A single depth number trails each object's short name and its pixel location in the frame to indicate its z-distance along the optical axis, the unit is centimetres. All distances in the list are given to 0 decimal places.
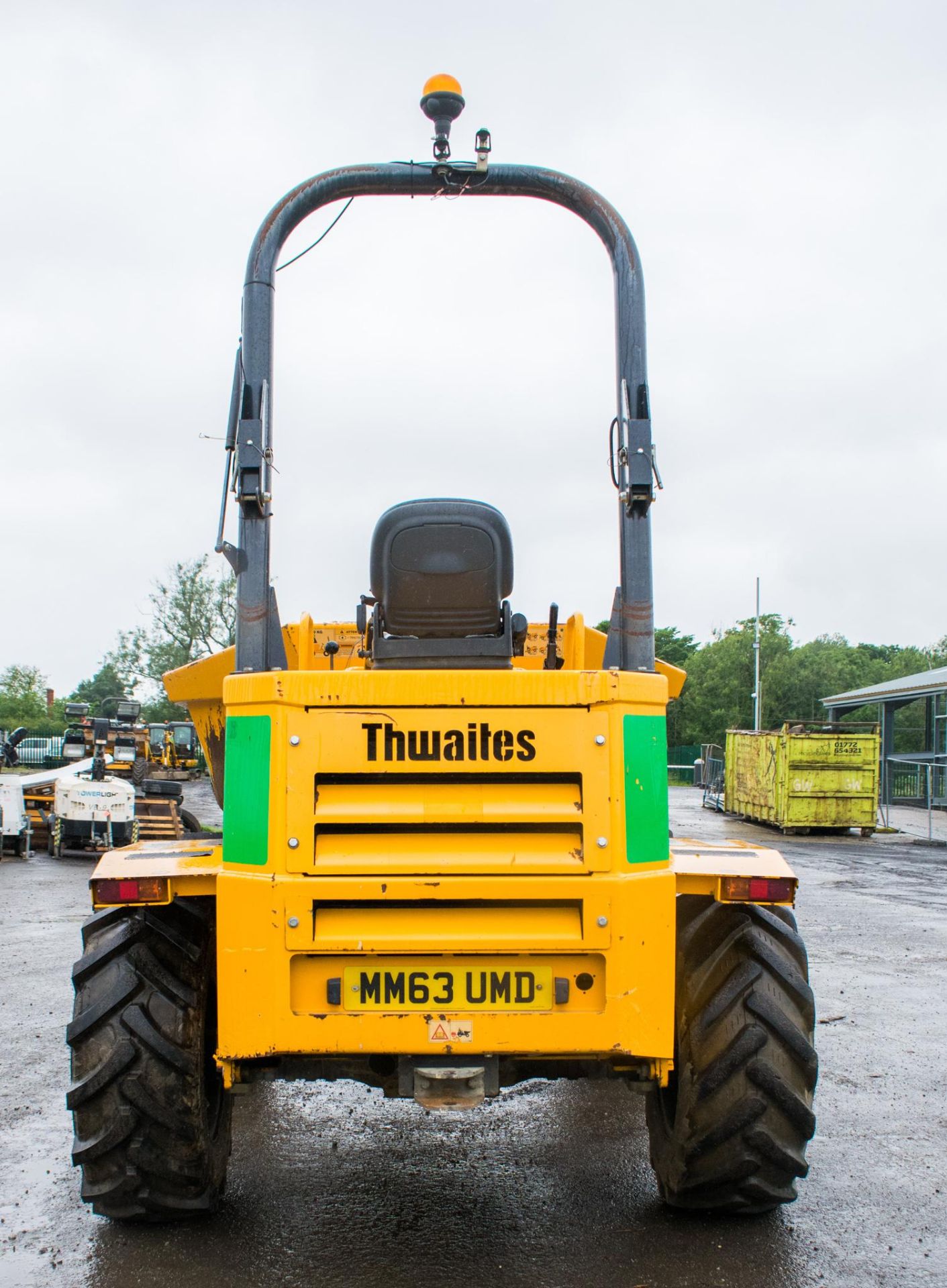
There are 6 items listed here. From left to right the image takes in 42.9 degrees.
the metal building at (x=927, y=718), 3022
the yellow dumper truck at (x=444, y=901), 354
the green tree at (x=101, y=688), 7788
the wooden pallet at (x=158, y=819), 1647
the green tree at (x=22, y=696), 5916
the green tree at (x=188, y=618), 6731
